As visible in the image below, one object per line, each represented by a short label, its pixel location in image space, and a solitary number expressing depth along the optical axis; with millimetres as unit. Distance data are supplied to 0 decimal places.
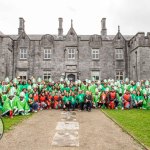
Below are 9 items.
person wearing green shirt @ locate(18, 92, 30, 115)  10240
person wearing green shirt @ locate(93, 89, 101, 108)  13299
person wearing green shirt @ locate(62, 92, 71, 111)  12132
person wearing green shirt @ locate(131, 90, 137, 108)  13223
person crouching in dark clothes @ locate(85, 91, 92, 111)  12042
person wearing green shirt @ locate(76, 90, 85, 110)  12317
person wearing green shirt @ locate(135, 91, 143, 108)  13134
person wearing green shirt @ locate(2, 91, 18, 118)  9541
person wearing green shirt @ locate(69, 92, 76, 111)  12246
